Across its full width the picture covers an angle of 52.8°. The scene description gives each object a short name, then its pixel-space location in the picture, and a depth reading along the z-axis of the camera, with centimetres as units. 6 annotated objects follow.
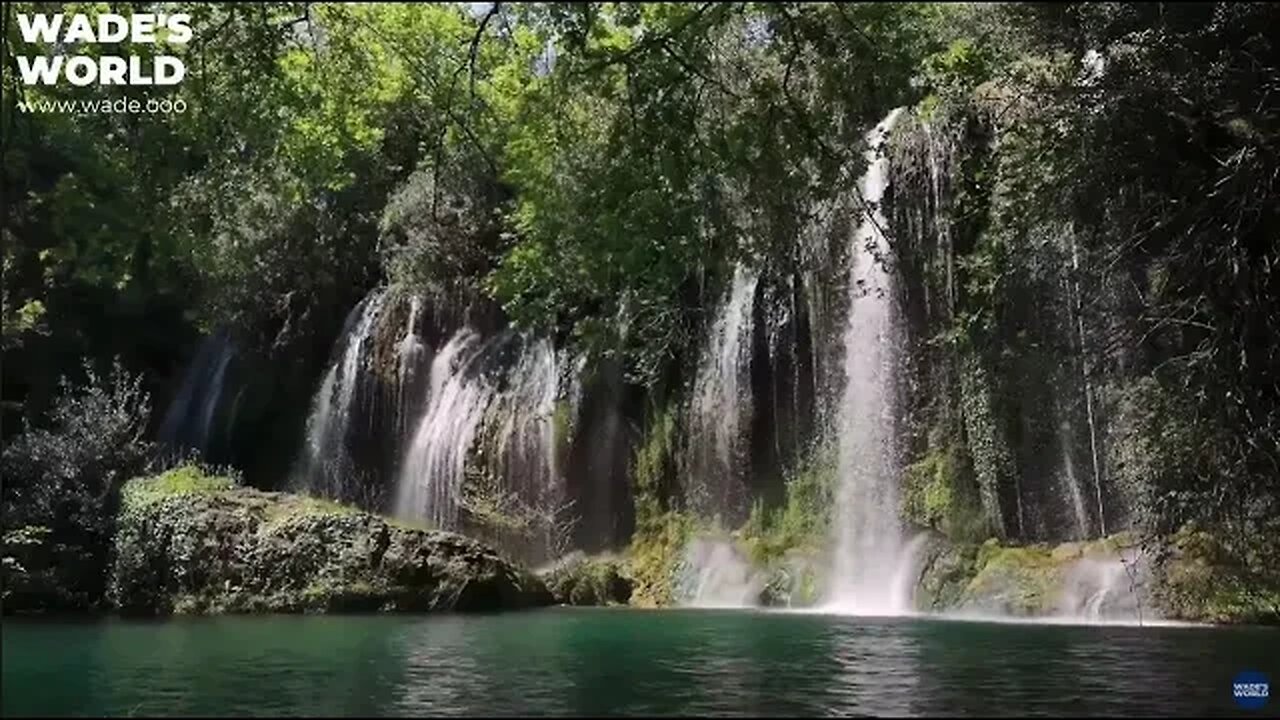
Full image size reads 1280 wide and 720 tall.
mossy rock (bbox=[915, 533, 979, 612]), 1537
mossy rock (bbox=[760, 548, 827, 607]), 1741
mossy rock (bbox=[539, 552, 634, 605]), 1828
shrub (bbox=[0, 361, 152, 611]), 1617
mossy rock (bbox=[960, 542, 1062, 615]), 1428
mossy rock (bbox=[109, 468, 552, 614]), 1584
